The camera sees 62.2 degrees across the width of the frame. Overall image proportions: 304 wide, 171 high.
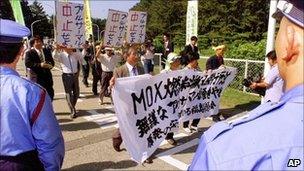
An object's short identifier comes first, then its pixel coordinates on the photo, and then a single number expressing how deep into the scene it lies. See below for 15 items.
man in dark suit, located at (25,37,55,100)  5.40
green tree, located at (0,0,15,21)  47.42
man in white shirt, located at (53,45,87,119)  5.80
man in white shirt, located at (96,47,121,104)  7.01
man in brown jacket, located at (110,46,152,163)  4.13
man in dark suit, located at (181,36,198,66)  4.80
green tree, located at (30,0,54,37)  58.11
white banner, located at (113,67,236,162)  3.58
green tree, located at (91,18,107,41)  69.83
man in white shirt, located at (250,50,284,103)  3.93
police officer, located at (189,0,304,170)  0.65
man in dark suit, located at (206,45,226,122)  5.48
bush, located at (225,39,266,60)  9.19
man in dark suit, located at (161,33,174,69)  10.50
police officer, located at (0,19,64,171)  1.57
